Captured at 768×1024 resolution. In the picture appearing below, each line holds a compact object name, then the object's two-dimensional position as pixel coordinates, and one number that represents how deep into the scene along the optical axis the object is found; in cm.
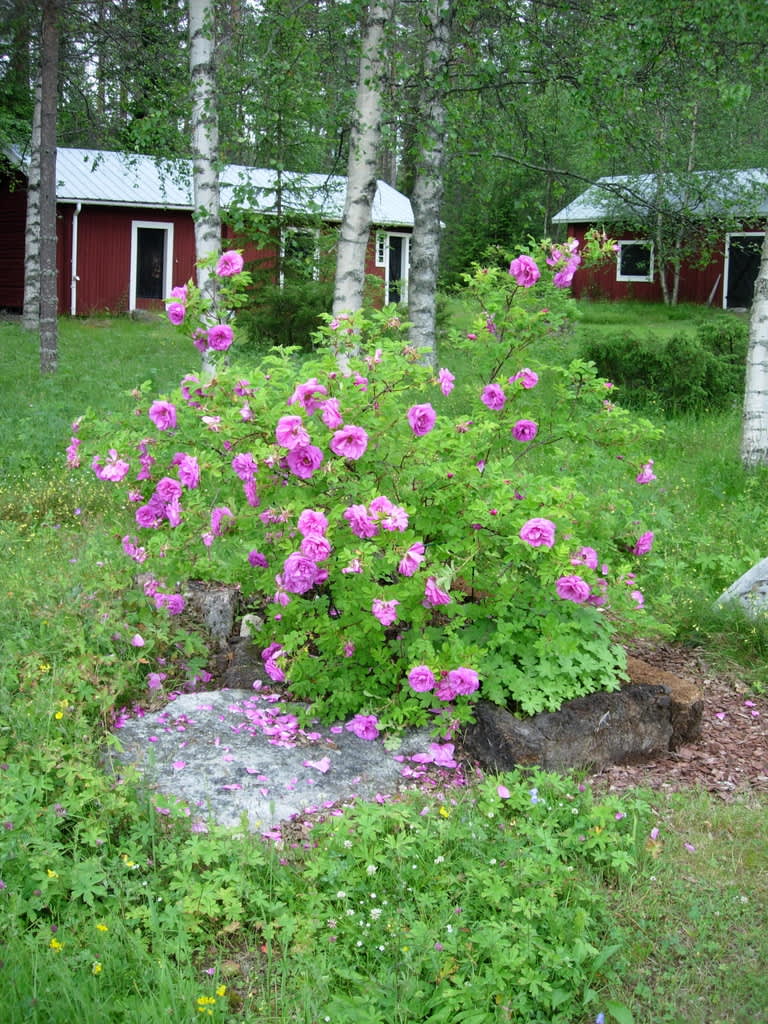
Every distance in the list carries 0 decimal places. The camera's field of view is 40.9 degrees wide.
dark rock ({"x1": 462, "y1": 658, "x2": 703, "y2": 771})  406
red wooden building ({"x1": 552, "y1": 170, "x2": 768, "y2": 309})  2602
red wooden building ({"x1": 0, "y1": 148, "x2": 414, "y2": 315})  2342
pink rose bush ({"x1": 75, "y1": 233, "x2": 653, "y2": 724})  393
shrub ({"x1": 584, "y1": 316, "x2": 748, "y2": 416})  1170
